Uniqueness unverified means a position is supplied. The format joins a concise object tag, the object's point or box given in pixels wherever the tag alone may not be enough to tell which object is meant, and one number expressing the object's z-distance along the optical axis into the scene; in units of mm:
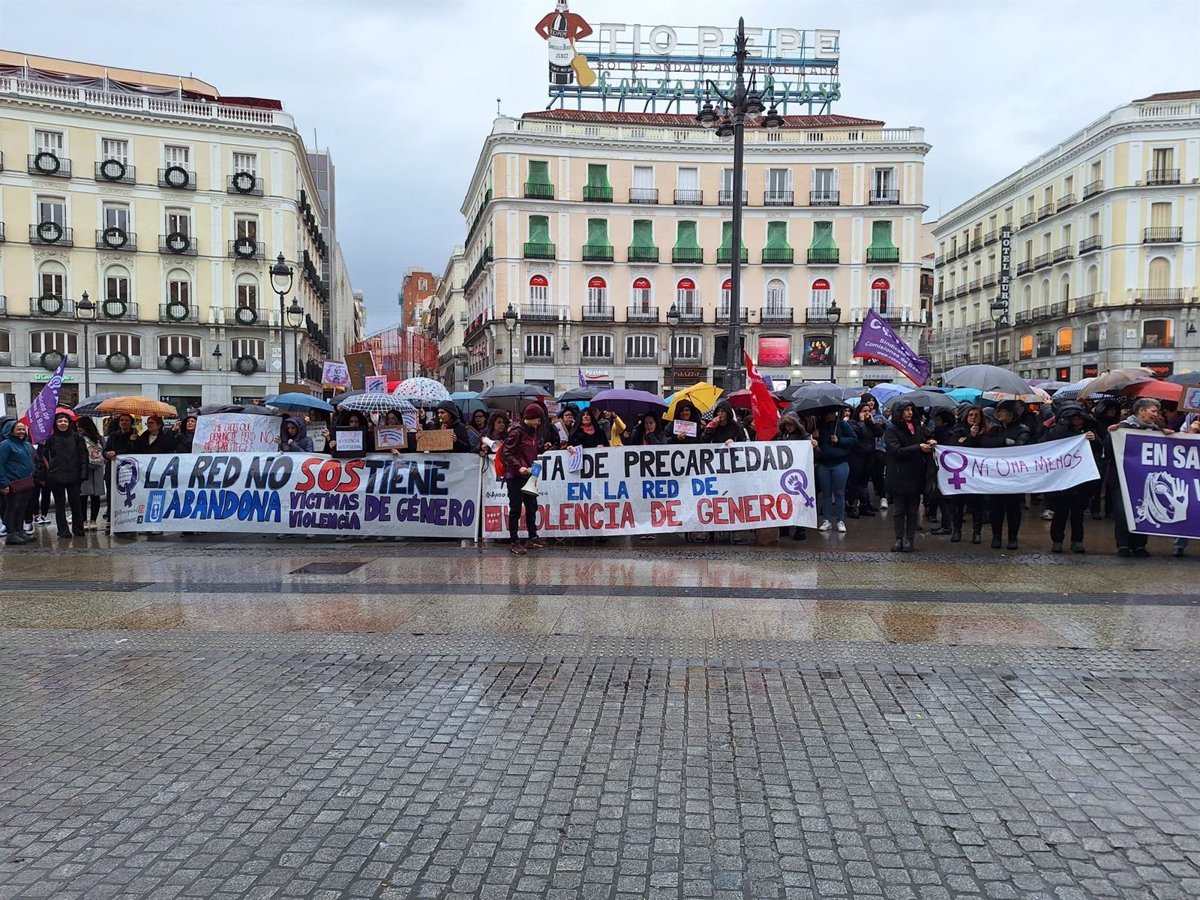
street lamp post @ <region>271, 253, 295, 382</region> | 26266
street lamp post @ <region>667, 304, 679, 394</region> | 41572
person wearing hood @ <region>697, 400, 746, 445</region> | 10703
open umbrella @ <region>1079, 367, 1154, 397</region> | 13195
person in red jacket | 9930
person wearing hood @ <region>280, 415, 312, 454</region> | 12273
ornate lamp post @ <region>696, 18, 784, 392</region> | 14953
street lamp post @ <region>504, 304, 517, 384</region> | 33188
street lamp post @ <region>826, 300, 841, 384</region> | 35594
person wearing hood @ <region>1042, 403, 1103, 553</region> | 9906
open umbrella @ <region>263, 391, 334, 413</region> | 15112
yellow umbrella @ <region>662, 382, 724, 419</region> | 12727
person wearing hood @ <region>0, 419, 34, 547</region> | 10656
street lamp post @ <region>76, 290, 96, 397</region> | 38062
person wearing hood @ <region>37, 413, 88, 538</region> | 11109
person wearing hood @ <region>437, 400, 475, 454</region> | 11195
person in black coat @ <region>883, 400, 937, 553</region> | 9906
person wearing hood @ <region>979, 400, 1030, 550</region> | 10211
